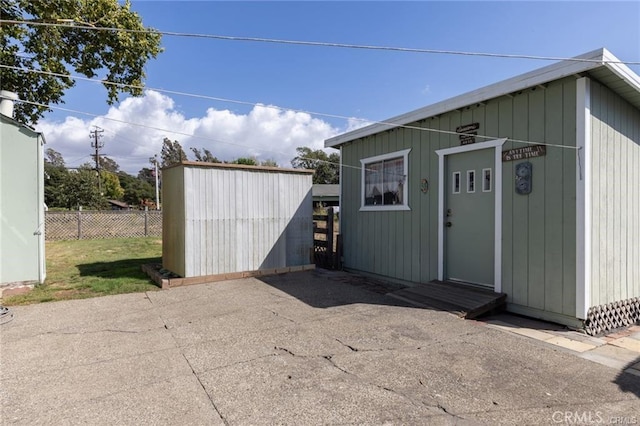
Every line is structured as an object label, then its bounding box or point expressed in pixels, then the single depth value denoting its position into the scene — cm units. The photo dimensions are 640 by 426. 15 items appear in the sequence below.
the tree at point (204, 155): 4749
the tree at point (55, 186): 3497
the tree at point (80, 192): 3356
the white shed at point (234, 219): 622
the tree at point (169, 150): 4819
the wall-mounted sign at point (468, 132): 511
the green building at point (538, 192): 403
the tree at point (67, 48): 698
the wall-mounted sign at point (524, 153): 435
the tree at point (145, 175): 6969
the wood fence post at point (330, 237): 763
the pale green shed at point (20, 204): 558
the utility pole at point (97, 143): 3759
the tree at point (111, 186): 4964
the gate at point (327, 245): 770
